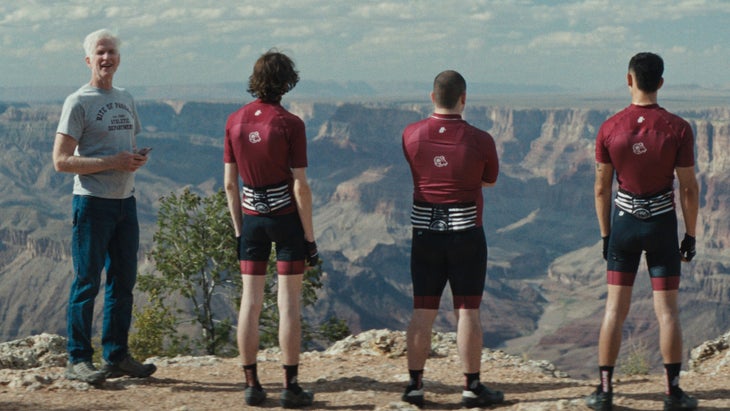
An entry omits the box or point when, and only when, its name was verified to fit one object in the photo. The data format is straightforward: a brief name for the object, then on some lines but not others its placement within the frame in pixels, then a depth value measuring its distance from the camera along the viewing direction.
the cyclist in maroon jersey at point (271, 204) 8.54
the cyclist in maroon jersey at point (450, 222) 8.49
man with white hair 9.34
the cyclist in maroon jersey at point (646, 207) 8.21
